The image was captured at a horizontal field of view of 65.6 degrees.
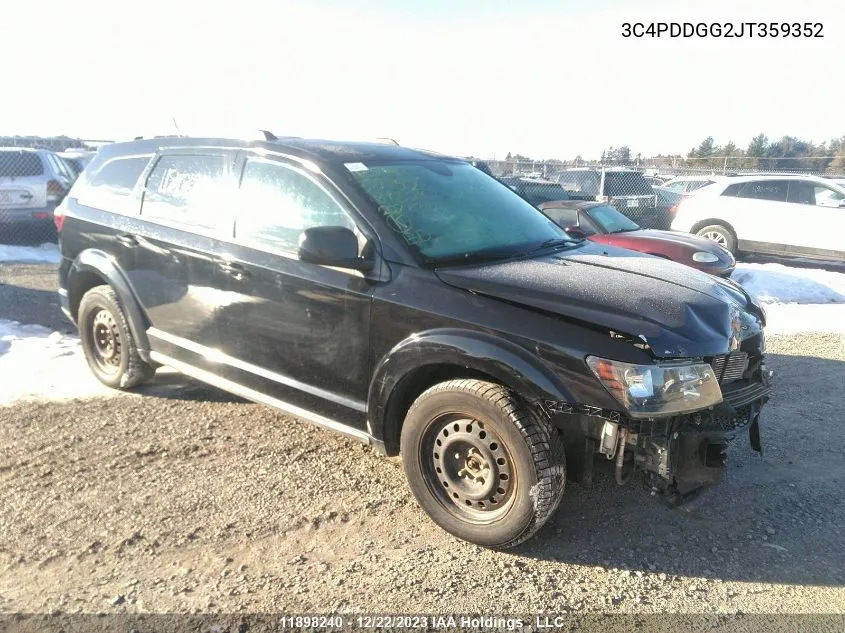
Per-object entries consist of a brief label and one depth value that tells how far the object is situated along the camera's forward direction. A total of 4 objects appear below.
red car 8.27
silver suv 11.15
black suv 2.85
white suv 11.93
